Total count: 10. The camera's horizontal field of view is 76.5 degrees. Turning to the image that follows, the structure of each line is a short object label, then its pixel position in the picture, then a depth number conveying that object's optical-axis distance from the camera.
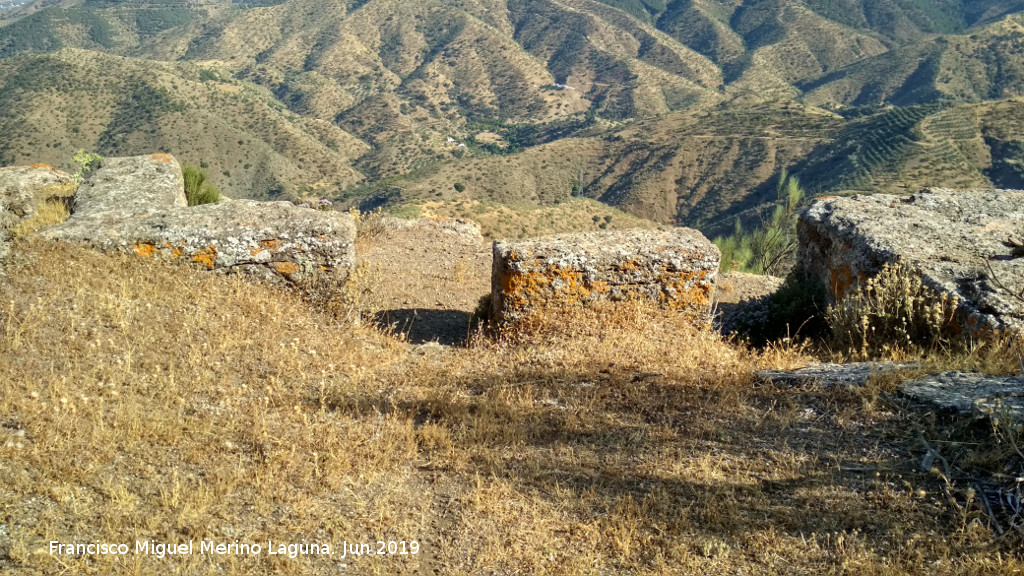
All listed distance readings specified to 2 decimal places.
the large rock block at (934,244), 5.60
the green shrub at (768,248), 17.25
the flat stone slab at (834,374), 4.42
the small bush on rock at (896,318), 5.48
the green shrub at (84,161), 11.60
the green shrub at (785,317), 7.24
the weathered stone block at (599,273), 5.84
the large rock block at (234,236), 5.84
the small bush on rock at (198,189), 9.87
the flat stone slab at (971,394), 3.65
